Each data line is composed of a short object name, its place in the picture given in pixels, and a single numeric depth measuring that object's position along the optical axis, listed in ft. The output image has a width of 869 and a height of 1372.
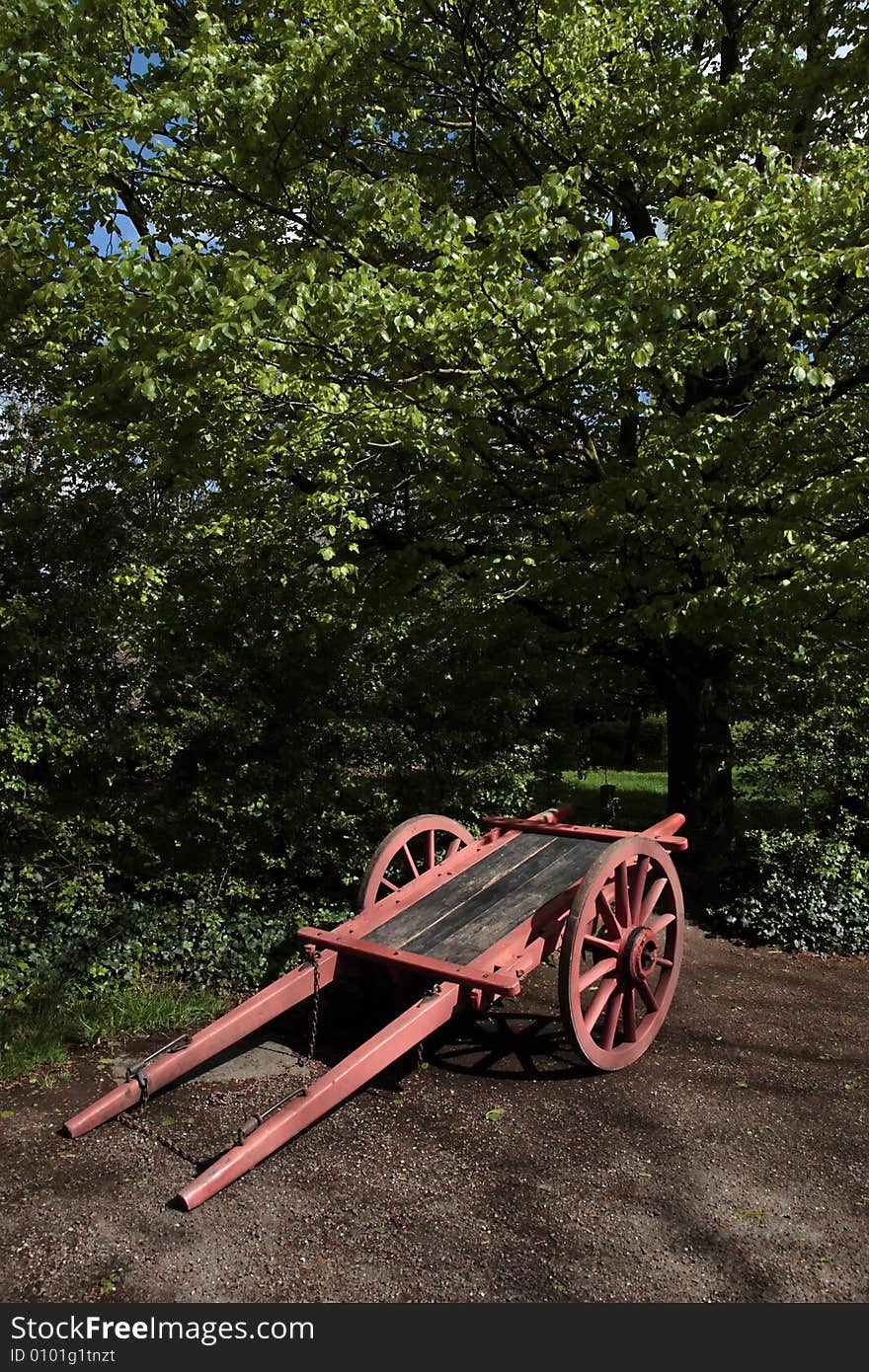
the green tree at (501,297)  15.70
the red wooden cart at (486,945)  11.18
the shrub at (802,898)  21.04
